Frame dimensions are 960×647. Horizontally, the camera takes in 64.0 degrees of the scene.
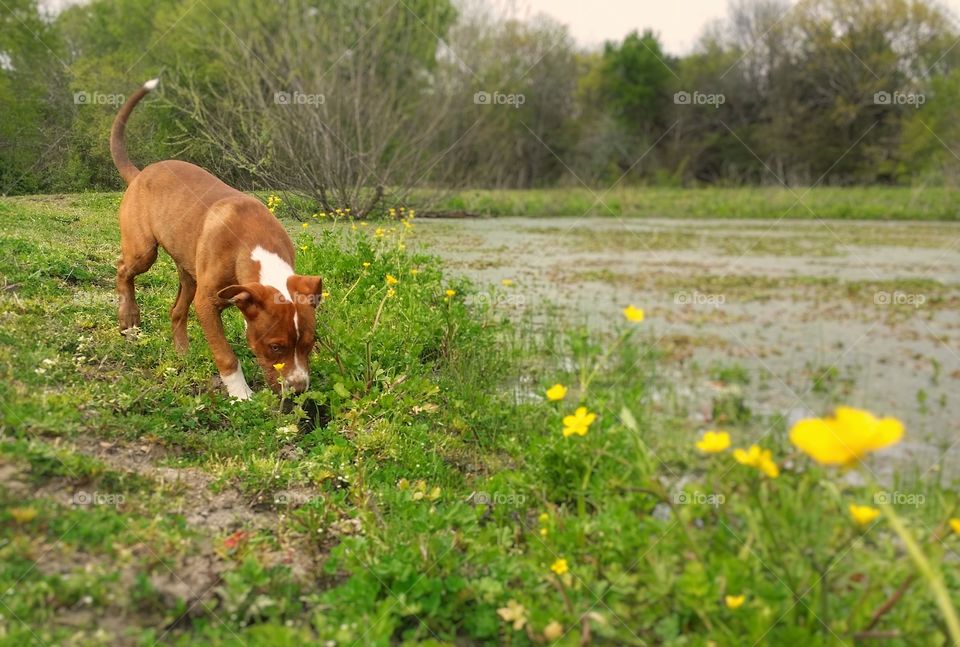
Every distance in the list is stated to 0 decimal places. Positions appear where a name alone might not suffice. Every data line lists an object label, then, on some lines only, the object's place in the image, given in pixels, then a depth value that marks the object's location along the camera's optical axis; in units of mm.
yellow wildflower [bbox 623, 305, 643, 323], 2895
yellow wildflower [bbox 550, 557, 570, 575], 2344
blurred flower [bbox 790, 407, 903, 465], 1438
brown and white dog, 3934
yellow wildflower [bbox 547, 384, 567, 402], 2789
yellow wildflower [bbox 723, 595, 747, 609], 2033
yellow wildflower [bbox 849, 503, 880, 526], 1721
